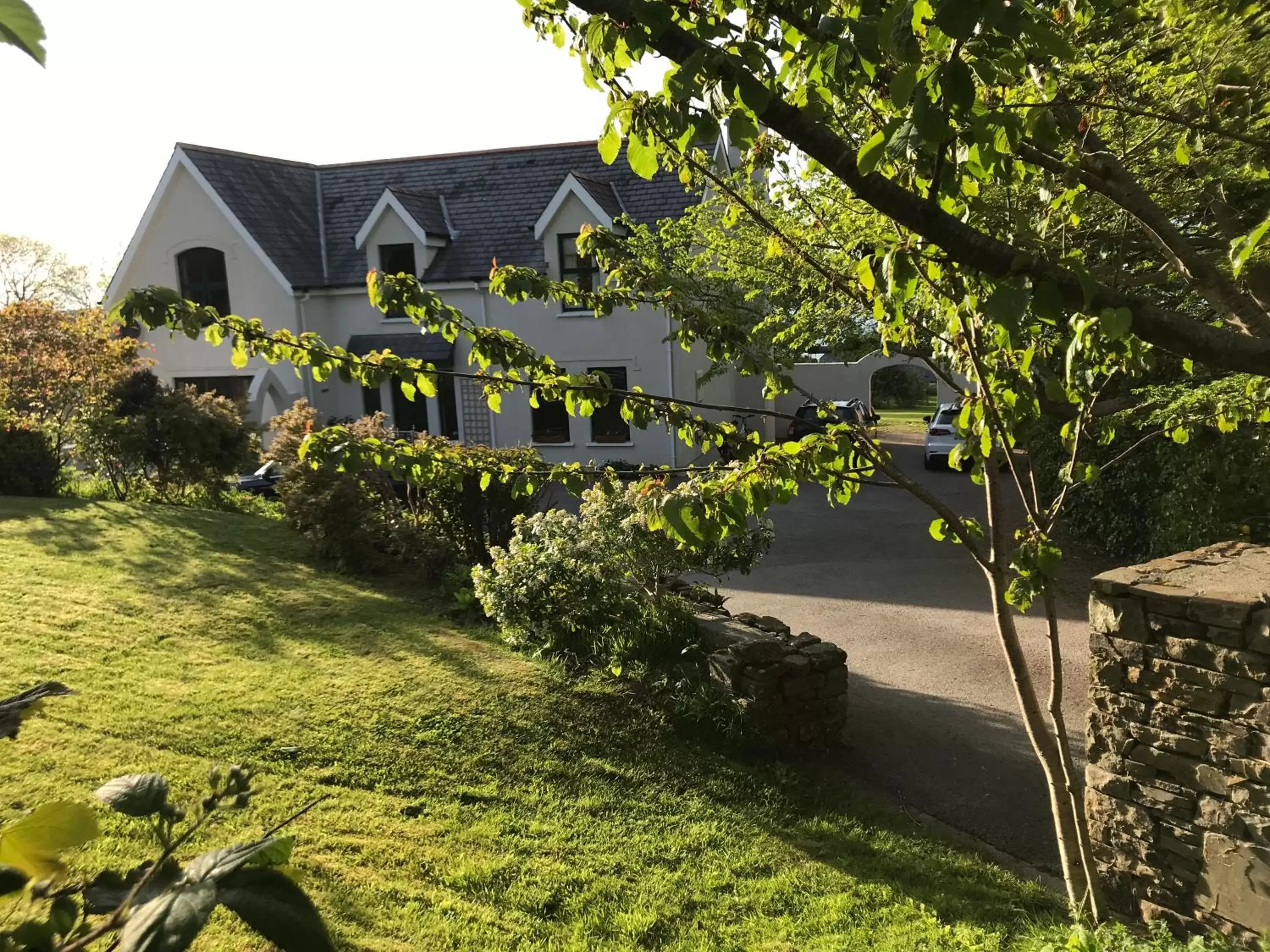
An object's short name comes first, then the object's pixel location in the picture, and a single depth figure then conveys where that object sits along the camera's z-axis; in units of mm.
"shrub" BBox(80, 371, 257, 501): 13969
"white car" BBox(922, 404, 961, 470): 23859
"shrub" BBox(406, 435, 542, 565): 11023
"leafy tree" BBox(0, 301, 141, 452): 14609
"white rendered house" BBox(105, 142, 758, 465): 21750
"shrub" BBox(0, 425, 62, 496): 14227
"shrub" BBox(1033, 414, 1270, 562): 9828
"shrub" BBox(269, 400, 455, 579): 10812
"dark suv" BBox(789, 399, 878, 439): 24066
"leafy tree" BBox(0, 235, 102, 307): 45344
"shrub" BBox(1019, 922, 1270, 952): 3879
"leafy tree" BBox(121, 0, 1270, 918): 2258
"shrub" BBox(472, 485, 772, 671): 7957
